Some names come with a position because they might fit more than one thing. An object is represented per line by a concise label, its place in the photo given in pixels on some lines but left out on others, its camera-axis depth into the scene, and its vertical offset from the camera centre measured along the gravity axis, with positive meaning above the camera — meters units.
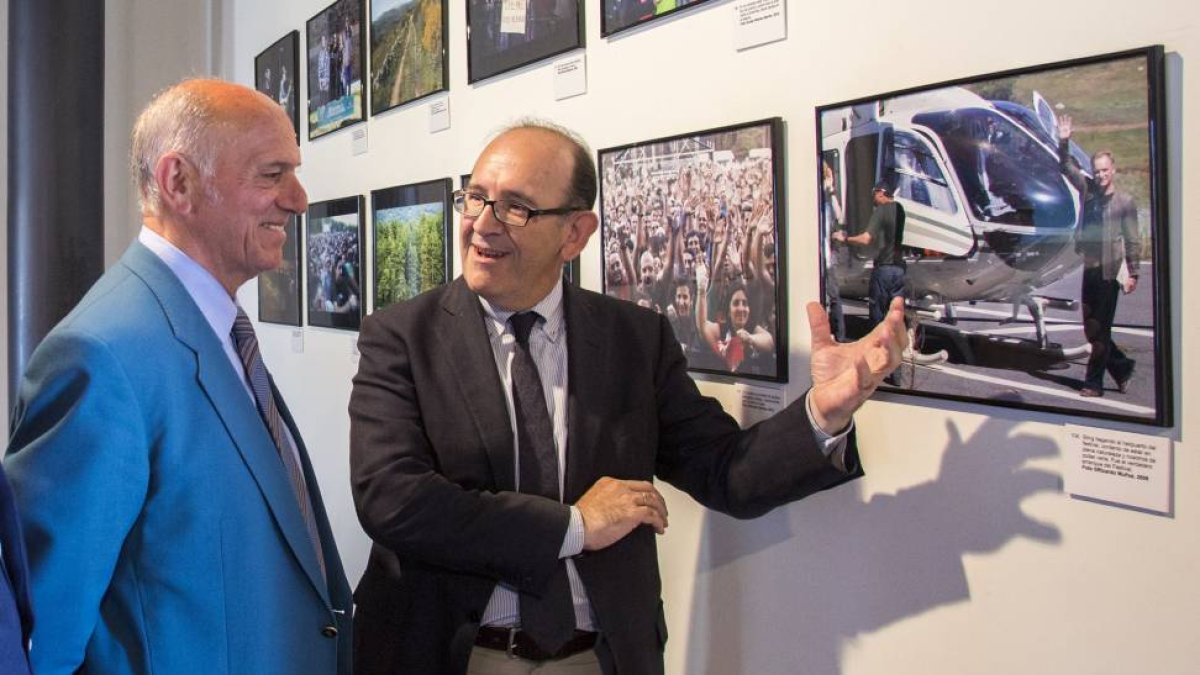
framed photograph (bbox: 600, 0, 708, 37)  1.97 +0.79
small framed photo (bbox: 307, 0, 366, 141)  3.43 +1.15
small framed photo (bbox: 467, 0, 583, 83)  2.28 +0.88
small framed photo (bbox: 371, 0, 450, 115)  2.87 +1.03
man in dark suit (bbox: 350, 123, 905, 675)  1.52 -0.20
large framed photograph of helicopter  1.23 +0.17
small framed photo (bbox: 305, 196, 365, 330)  3.51 +0.35
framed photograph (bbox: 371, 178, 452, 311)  2.92 +0.37
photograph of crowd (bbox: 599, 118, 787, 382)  1.79 +0.23
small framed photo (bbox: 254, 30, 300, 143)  3.97 +1.31
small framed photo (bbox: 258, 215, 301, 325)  4.09 +0.28
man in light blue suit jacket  1.13 -0.15
